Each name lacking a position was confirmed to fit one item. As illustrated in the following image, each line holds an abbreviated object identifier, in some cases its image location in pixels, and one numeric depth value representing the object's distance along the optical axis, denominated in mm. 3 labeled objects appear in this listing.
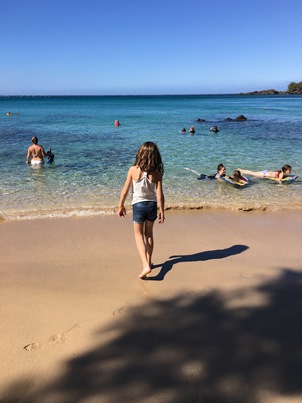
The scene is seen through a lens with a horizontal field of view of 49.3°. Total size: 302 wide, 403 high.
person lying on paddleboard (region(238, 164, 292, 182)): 9664
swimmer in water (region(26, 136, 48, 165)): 11750
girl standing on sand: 3762
